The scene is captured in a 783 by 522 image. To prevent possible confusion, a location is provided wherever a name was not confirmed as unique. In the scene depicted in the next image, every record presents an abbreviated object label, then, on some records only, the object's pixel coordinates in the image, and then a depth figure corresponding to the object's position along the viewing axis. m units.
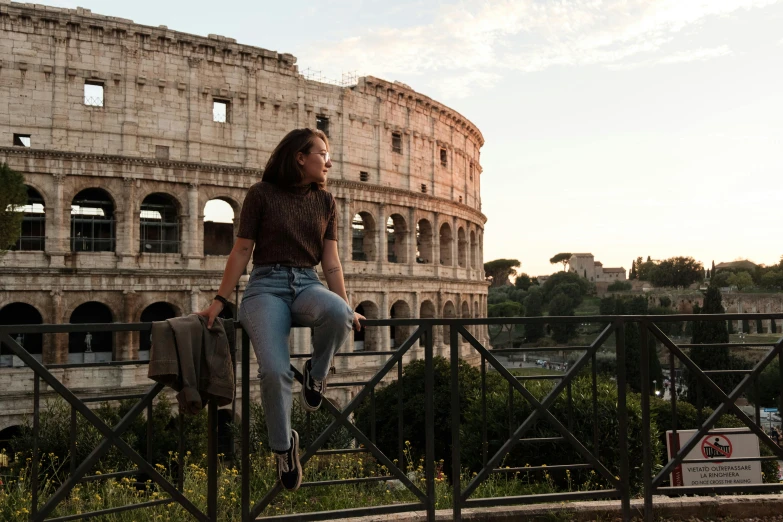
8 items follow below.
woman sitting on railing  3.73
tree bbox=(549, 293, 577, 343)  91.69
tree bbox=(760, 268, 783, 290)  96.41
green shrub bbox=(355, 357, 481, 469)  19.34
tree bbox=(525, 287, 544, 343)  91.75
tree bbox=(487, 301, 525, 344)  86.69
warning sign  5.22
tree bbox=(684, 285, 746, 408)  29.12
